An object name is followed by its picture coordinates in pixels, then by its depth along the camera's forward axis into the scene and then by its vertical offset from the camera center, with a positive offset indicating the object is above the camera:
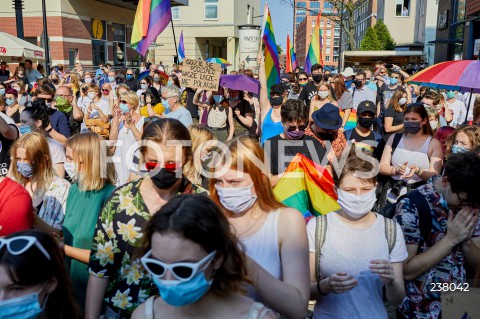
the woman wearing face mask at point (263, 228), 1.85 -0.67
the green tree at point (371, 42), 57.88 +5.00
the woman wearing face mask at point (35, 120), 4.92 -0.45
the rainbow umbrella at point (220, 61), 19.49 +0.81
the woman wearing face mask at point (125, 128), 4.99 -0.57
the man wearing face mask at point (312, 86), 9.29 -0.09
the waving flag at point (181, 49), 19.27 +1.29
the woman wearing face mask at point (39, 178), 3.36 -0.73
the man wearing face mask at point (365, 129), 5.71 -0.58
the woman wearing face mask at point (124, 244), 2.29 -0.80
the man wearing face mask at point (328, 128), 4.54 -0.45
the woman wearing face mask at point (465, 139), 3.82 -0.45
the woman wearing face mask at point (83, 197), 2.89 -0.77
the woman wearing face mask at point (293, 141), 4.06 -0.52
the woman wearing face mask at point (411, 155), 4.38 -0.68
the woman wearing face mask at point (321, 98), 7.71 -0.26
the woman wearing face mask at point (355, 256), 2.32 -0.86
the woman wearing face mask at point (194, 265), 1.54 -0.62
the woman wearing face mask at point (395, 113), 6.80 -0.44
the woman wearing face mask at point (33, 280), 1.75 -0.77
